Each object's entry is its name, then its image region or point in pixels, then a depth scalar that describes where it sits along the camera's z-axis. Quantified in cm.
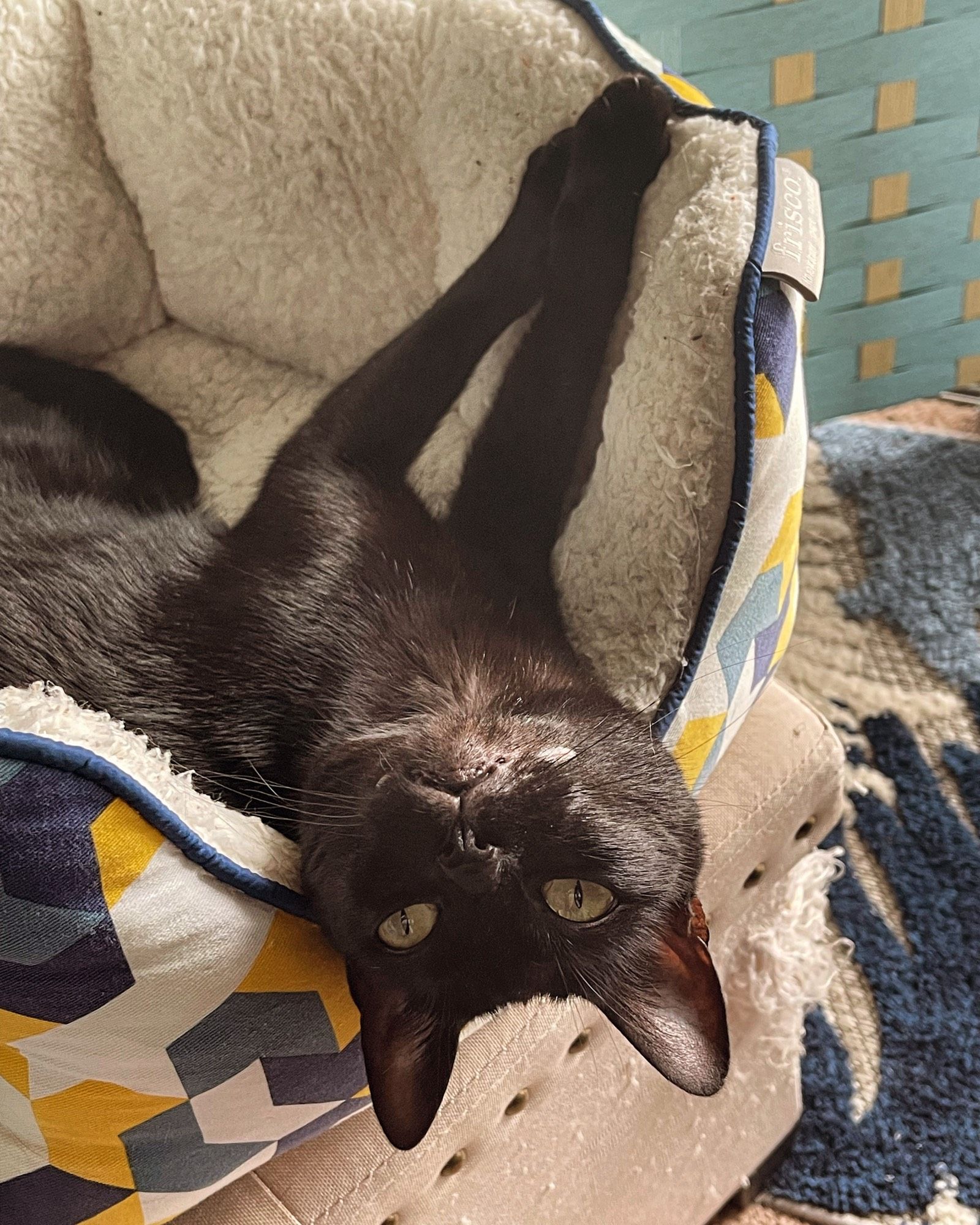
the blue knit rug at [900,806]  106
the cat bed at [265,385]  53
